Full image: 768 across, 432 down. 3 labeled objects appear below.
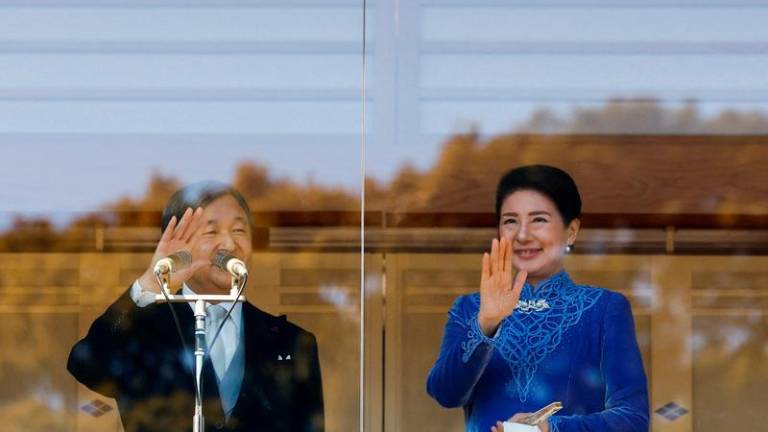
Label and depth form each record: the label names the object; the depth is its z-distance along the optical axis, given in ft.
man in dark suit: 51.83
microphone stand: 41.42
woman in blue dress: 50.57
